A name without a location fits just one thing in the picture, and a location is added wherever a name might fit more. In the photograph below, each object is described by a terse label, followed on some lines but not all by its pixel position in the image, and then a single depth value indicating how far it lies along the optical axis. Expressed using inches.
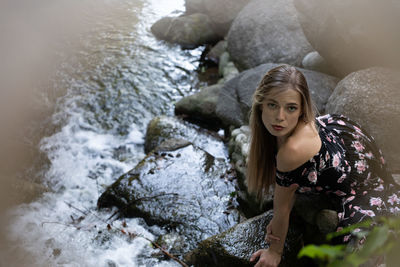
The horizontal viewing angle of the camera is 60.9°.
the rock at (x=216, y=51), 302.7
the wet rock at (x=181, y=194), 141.6
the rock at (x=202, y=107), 213.8
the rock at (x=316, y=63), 180.9
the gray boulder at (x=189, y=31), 327.6
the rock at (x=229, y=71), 247.9
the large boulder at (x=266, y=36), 220.4
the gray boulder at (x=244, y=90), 170.4
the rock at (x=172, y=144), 175.3
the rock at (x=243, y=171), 131.4
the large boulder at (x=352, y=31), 125.9
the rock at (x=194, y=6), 349.4
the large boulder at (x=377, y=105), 126.2
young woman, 84.4
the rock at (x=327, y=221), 102.9
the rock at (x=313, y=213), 106.1
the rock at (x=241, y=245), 103.7
